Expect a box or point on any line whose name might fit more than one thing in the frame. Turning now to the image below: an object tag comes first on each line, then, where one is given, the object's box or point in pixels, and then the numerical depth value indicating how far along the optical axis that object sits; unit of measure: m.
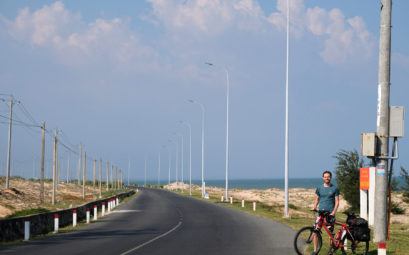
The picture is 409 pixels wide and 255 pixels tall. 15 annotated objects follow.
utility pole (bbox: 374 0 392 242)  14.31
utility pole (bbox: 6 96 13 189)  61.29
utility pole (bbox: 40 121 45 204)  51.62
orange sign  22.71
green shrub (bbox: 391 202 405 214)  46.12
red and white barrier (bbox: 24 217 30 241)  20.03
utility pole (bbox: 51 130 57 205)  56.28
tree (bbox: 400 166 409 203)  42.08
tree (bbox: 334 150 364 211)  47.50
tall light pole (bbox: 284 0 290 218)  32.48
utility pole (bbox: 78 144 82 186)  81.56
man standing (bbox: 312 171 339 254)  13.87
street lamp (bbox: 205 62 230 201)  59.39
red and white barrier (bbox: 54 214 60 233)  23.55
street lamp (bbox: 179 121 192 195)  94.78
